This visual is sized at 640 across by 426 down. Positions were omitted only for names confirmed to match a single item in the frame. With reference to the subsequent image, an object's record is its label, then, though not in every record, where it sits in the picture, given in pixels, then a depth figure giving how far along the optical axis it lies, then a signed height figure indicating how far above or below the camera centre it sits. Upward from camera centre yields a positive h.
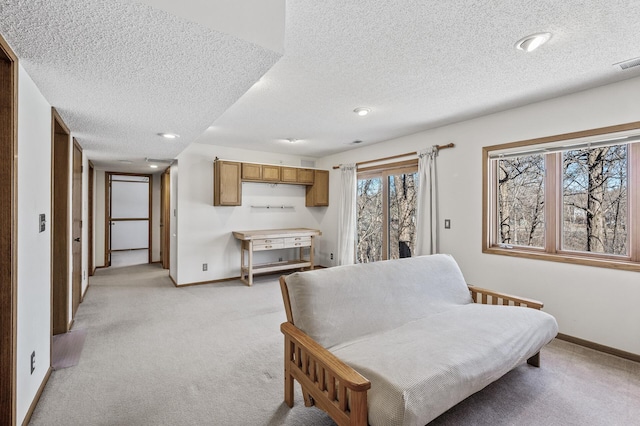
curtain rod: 3.84 +0.89
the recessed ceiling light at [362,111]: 3.30 +1.15
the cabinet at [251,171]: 5.15 +0.74
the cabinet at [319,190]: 6.06 +0.48
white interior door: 7.89 +0.00
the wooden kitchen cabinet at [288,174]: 5.60 +0.75
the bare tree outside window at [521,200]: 3.22 +0.14
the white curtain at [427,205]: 3.97 +0.11
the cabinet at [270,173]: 5.35 +0.74
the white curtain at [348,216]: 5.41 -0.05
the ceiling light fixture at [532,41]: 1.89 +1.12
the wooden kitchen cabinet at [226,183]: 4.93 +0.51
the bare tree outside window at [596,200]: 2.70 +0.12
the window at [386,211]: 4.62 +0.03
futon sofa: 1.37 -0.78
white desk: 4.92 -0.52
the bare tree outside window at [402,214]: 4.58 -0.02
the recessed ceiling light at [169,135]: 3.25 +0.87
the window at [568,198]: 2.62 +0.15
